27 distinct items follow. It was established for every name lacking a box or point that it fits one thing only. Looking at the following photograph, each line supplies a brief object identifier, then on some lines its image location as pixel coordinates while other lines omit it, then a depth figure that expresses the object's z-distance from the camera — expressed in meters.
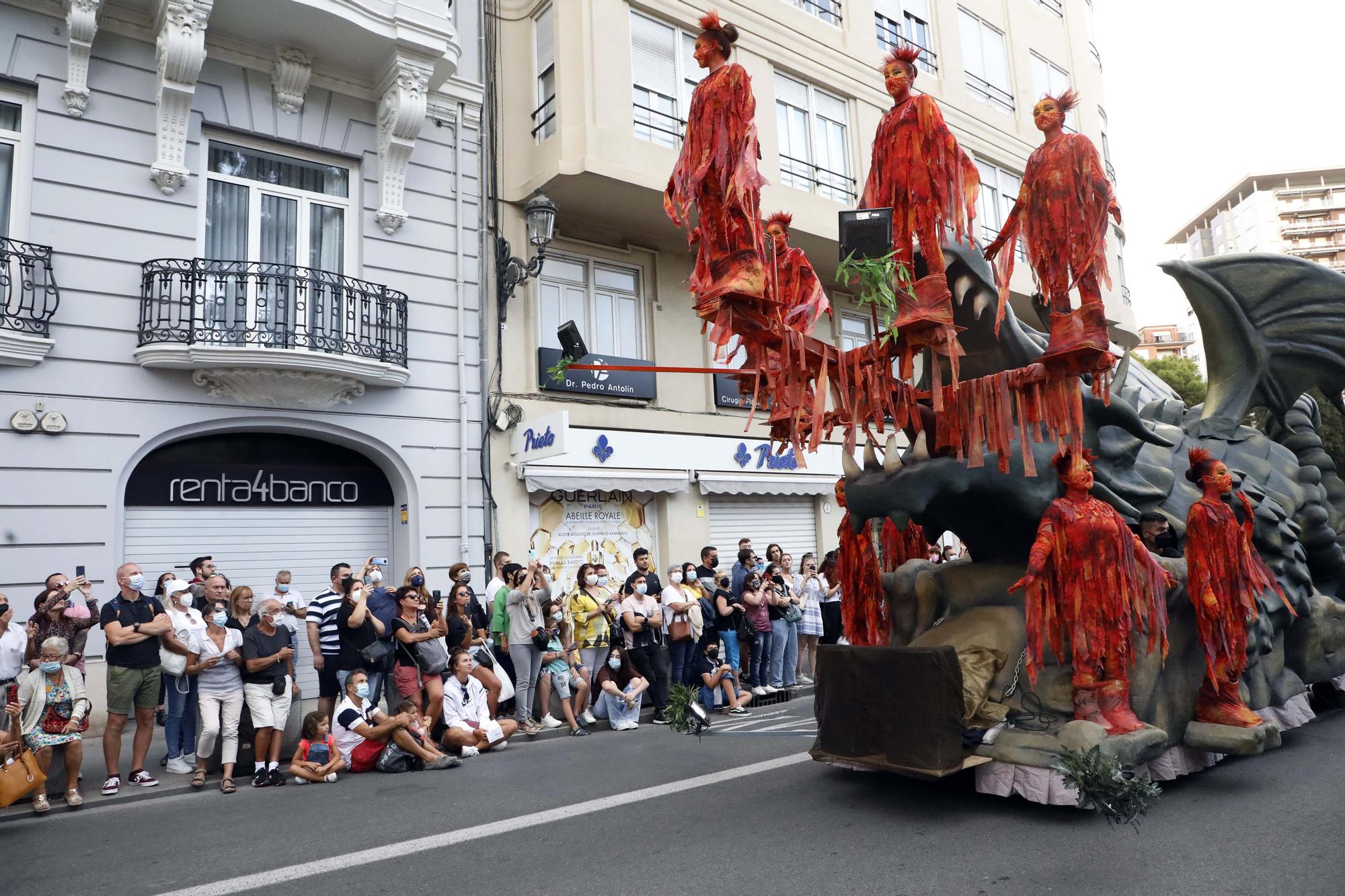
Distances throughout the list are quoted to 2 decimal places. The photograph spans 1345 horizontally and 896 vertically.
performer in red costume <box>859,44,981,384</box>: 5.71
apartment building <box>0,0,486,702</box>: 10.50
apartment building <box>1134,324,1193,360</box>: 104.25
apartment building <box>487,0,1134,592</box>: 14.05
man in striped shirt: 9.20
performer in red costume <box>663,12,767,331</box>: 5.57
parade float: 5.71
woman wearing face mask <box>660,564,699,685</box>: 11.27
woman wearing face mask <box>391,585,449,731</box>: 9.27
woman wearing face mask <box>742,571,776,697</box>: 12.07
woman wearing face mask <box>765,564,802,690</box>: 12.41
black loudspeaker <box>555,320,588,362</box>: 9.04
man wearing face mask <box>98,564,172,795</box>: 7.94
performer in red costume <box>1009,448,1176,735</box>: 5.81
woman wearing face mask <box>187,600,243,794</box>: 8.09
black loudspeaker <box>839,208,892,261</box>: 5.70
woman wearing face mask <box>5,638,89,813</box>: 7.20
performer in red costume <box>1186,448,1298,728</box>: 6.41
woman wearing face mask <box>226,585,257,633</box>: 8.59
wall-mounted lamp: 13.04
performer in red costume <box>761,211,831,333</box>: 6.30
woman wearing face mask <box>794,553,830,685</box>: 13.49
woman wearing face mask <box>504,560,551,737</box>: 10.20
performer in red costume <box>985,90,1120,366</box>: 5.82
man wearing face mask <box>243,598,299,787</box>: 8.16
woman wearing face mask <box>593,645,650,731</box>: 10.50
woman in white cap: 8.26
